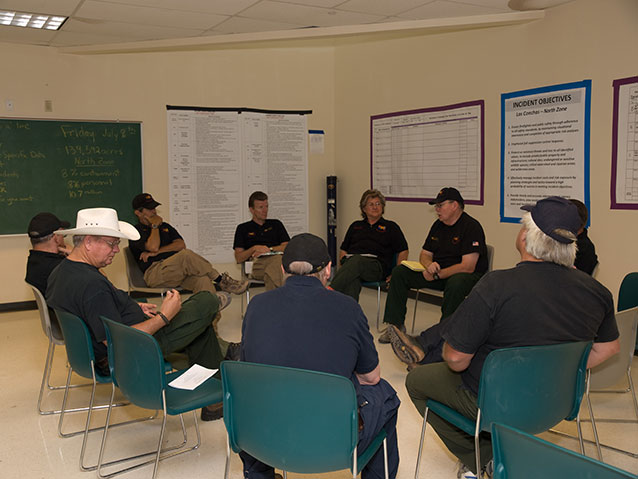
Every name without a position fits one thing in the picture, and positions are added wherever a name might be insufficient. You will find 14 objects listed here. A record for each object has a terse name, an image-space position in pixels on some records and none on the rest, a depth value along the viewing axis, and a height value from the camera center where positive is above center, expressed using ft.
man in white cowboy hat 8.88 -1.76
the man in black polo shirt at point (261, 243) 18.42 -1.66
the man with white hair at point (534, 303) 6.97 -1.34
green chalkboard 19.77 +0.94
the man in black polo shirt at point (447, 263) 15.11 -1.90
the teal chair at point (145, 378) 7.72 -2.58
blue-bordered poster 15.43 +1.35
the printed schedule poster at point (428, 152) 18.75 +1.46
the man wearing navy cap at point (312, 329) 6.27 -1.48
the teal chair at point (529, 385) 6.79 -2.33
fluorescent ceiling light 15.92 +4.97
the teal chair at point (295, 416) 5.88 -2.32
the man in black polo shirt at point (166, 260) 16.71 -1.94
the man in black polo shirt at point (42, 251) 12.28 -1.22
